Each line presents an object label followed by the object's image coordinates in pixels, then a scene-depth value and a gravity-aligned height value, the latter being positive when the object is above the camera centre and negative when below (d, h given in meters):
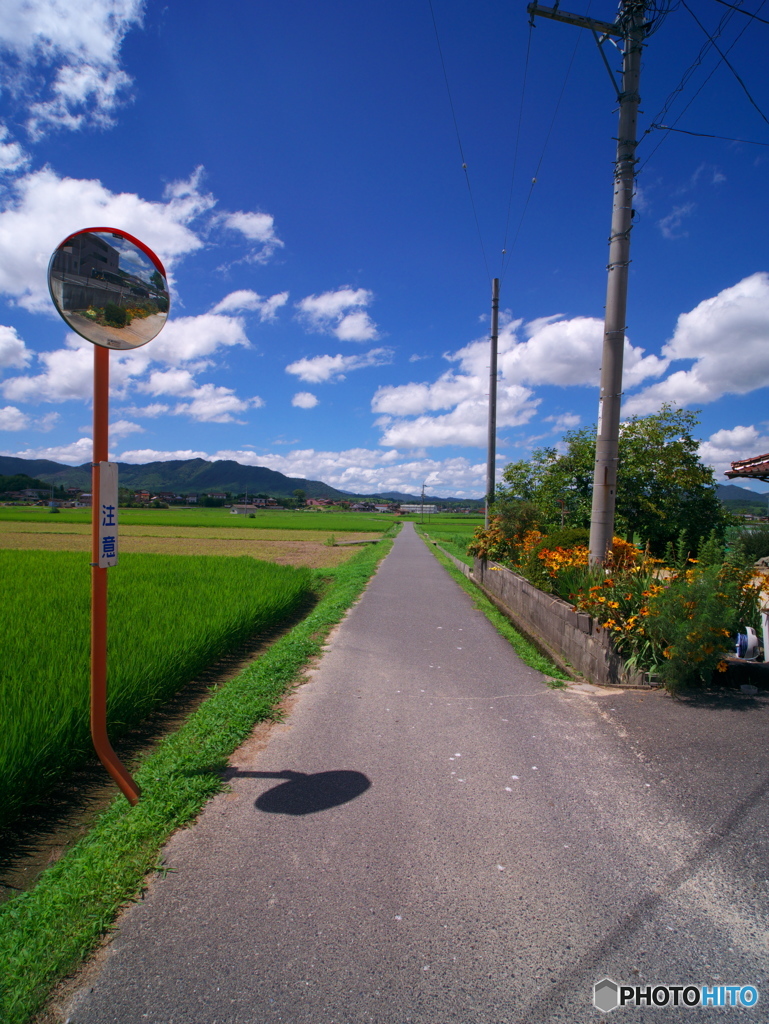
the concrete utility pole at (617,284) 6.55 +2.91
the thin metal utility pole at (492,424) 17.20 +2.89
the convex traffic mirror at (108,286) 2.79 +1.19
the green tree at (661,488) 12.26 +0.65
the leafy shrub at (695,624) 4.46 -0.94
